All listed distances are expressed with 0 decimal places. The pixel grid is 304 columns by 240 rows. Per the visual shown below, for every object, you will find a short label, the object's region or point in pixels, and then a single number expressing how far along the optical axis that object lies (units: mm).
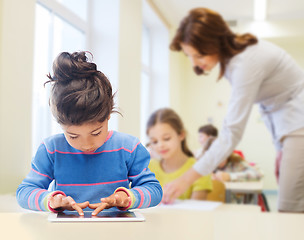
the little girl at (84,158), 1020
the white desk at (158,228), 1169
